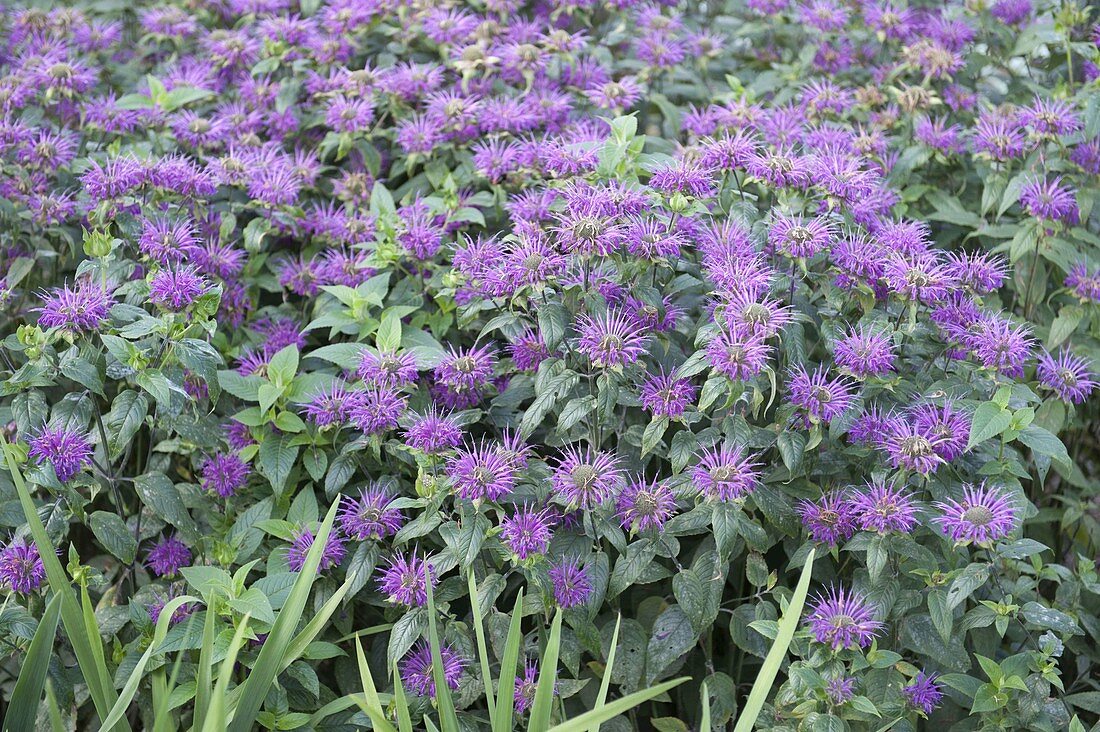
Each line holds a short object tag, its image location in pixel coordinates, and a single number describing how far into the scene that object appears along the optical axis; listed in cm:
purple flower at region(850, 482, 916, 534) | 191
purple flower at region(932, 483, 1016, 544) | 187
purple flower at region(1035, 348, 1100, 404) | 227
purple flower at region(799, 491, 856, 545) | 203
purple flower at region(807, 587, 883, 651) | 187
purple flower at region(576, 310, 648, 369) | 193
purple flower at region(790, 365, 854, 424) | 196
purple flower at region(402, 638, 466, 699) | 200
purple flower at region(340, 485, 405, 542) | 206
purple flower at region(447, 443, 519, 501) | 193
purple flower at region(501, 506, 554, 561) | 193
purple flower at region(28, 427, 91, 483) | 204
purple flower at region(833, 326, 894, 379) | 198
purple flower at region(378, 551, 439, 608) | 198
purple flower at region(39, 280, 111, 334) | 207
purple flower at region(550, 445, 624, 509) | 191
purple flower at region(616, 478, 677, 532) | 195
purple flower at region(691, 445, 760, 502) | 190
